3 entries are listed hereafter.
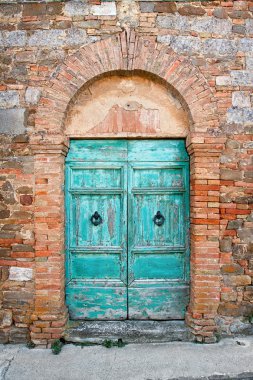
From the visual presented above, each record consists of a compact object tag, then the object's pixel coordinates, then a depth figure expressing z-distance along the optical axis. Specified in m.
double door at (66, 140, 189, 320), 3.81
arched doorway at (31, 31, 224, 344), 3.55
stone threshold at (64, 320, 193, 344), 3.56
